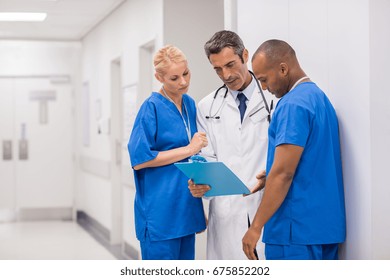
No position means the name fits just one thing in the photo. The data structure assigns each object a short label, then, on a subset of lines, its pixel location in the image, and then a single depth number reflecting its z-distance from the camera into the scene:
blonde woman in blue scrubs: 4.91
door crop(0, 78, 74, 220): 12.17
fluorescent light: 9.08
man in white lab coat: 4.86
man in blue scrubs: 4.51
